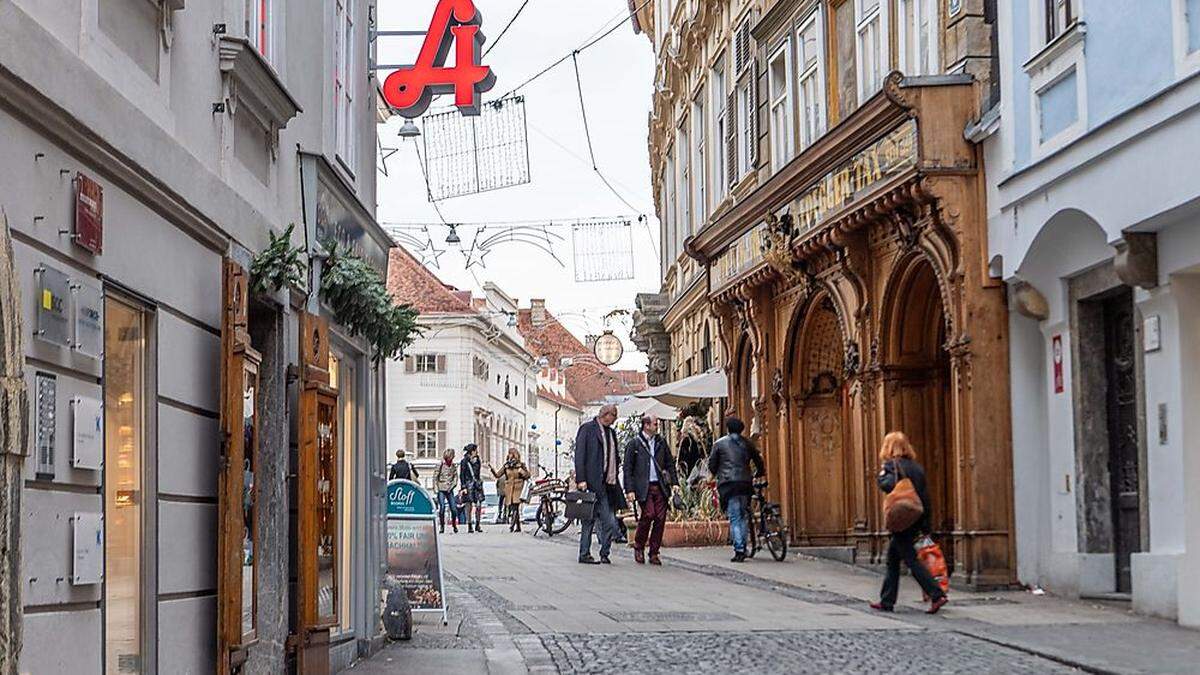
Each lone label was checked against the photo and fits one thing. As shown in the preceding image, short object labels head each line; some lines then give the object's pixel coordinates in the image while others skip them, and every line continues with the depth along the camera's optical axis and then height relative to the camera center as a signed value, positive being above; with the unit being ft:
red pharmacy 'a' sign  46.62 +10.55
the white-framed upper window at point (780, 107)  82.02 +16.93
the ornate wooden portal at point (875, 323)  56.80 +5.87
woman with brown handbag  48.70 -1.12
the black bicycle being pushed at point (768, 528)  74.13 -2.06
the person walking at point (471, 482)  122.62 +0.05
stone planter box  87.76 -2.67
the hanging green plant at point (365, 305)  35.09 +3.59
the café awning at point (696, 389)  95.66 +4.76
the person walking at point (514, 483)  124.67 -0.07
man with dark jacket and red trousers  73.26 -0.20
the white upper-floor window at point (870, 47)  68.28 +16.34
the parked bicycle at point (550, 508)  108.47 -1.57
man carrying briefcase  72.08 +0.35
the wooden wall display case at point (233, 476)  27.43 +0.16
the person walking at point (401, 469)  116.45 +0.95
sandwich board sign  44.39 -1.64
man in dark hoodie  73.26 +0.28
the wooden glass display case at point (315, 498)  32.30 -0.23
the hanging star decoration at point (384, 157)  58.20 +11.63
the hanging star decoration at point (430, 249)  113.91 +14.72
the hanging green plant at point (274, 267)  30.22 +3.63
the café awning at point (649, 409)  108.17 +4.38
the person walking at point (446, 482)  125.39 +0.08
